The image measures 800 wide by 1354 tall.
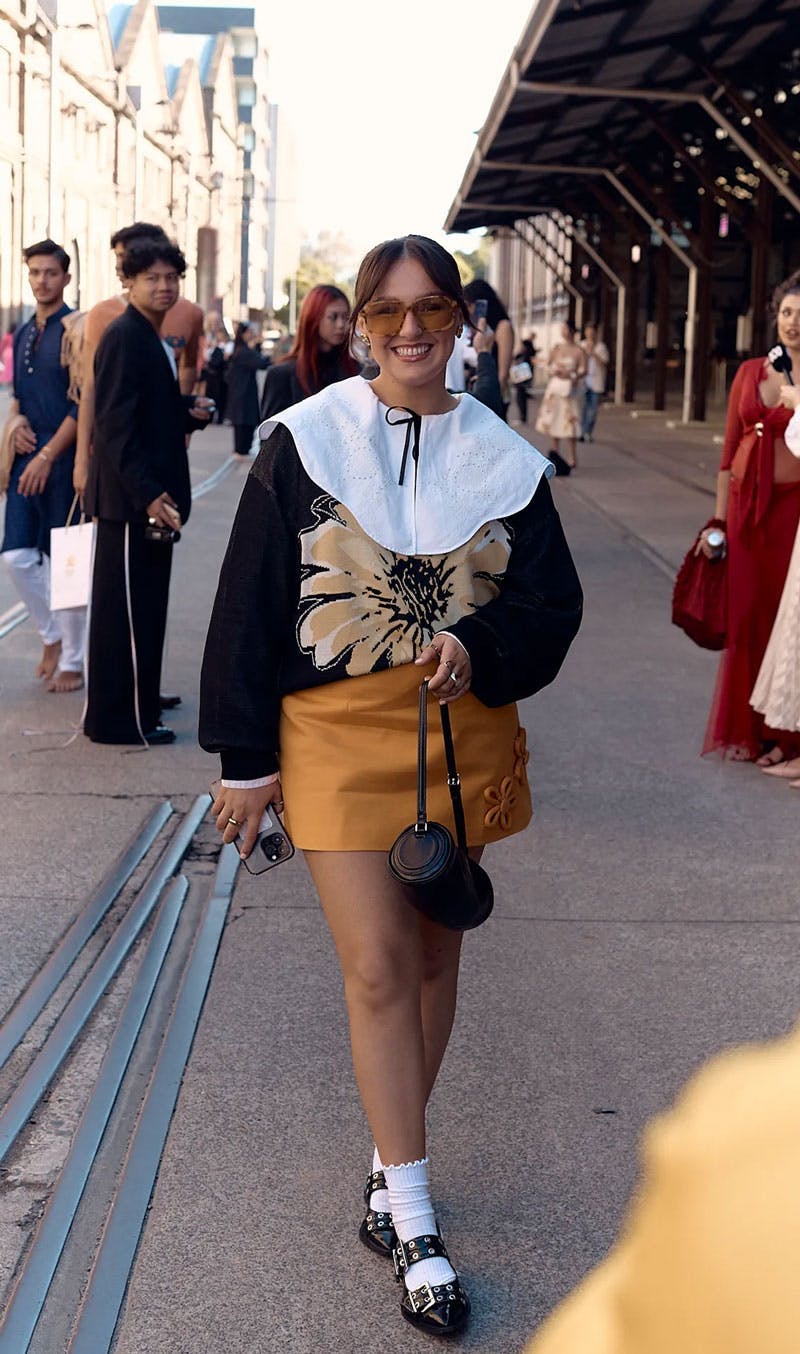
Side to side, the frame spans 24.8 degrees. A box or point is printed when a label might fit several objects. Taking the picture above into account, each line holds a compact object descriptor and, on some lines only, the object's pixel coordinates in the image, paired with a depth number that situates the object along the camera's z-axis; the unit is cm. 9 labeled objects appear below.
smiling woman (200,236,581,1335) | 321
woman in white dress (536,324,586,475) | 2328
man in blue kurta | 850
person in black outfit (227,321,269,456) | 2520
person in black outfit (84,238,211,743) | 725
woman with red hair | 700
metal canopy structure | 2183
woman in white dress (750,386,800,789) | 709
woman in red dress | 700
